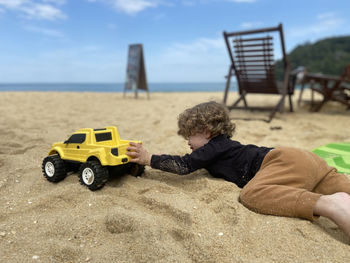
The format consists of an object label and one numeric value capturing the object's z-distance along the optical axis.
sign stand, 9.84
